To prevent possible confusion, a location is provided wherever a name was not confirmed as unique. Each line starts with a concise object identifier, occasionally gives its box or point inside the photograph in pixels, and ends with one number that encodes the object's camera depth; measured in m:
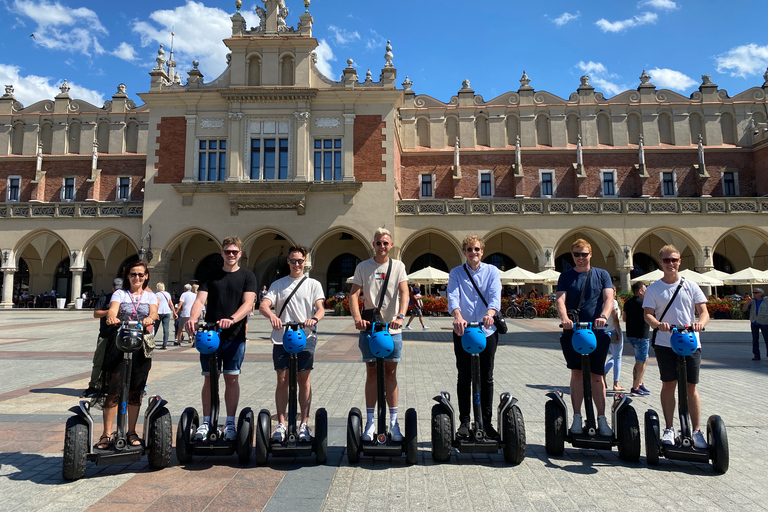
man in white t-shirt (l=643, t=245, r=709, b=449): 4.07
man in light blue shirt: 4.13
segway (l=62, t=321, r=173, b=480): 3.67
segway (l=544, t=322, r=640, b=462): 4.08
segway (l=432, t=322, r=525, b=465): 3.98
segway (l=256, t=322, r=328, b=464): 3.98
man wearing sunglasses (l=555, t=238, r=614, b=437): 4.29
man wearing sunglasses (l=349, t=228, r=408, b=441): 4.08
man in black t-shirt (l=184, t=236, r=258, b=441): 4.15
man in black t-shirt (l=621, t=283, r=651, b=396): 6.88
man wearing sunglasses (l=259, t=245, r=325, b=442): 4.20
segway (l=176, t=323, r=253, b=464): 3.99
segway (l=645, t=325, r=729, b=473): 3.85
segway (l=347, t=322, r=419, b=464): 4.00
